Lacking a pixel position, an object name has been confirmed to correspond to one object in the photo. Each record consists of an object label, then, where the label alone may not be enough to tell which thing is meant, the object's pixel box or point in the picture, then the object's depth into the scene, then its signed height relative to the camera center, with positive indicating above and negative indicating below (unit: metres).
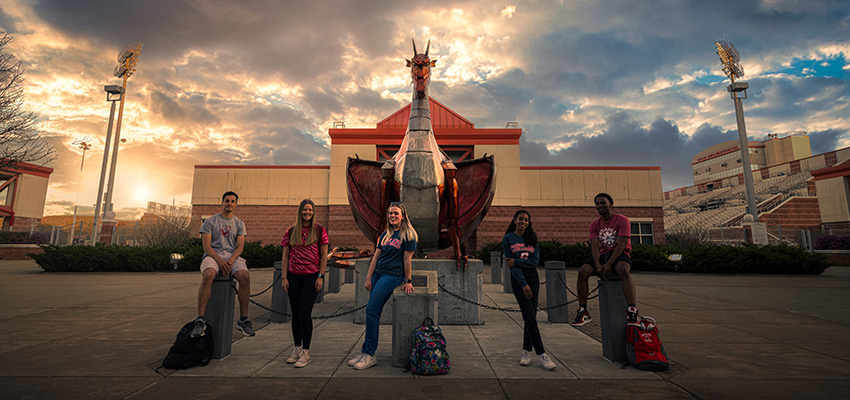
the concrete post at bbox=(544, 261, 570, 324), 6.29 -0.68
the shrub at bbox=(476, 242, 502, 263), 17.86 +0.00
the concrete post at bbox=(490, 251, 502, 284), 12.44 -0.64
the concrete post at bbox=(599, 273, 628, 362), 4.00 -0.74
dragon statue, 5.70 +1.05
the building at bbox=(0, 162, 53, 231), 27.25 +3.55
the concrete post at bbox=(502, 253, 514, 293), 9.43 -0.80
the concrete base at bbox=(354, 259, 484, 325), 6.11 -0.72
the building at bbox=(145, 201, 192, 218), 22.74 +2.29
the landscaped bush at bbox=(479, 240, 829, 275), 14.17 -0.25
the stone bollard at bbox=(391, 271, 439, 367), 3.84 -0.68
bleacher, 33.69 +5.58
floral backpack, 3.50 -1.00
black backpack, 3.66 -1.06
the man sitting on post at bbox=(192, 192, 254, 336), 4.23 -0.03
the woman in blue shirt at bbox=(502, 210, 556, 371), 3.78 -0.22
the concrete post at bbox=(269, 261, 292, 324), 6.14 -0.89
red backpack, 3.68 -0.98
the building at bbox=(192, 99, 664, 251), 19.48 +3.32
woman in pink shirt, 3.86 -0.33
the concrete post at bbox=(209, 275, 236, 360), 4.03 -0.76
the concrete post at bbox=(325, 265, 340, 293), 9.72 -0.86
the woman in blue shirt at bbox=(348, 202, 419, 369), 3.71 -0.22
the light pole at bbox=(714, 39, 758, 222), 19.27 +9.34
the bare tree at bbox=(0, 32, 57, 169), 9.58 +3.02
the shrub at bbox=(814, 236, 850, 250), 18.92 +0.62
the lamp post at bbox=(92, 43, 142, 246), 20.14 +8.90
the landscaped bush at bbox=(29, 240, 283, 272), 14.69 -0.55
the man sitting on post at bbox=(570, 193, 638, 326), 4.11 +0.07
